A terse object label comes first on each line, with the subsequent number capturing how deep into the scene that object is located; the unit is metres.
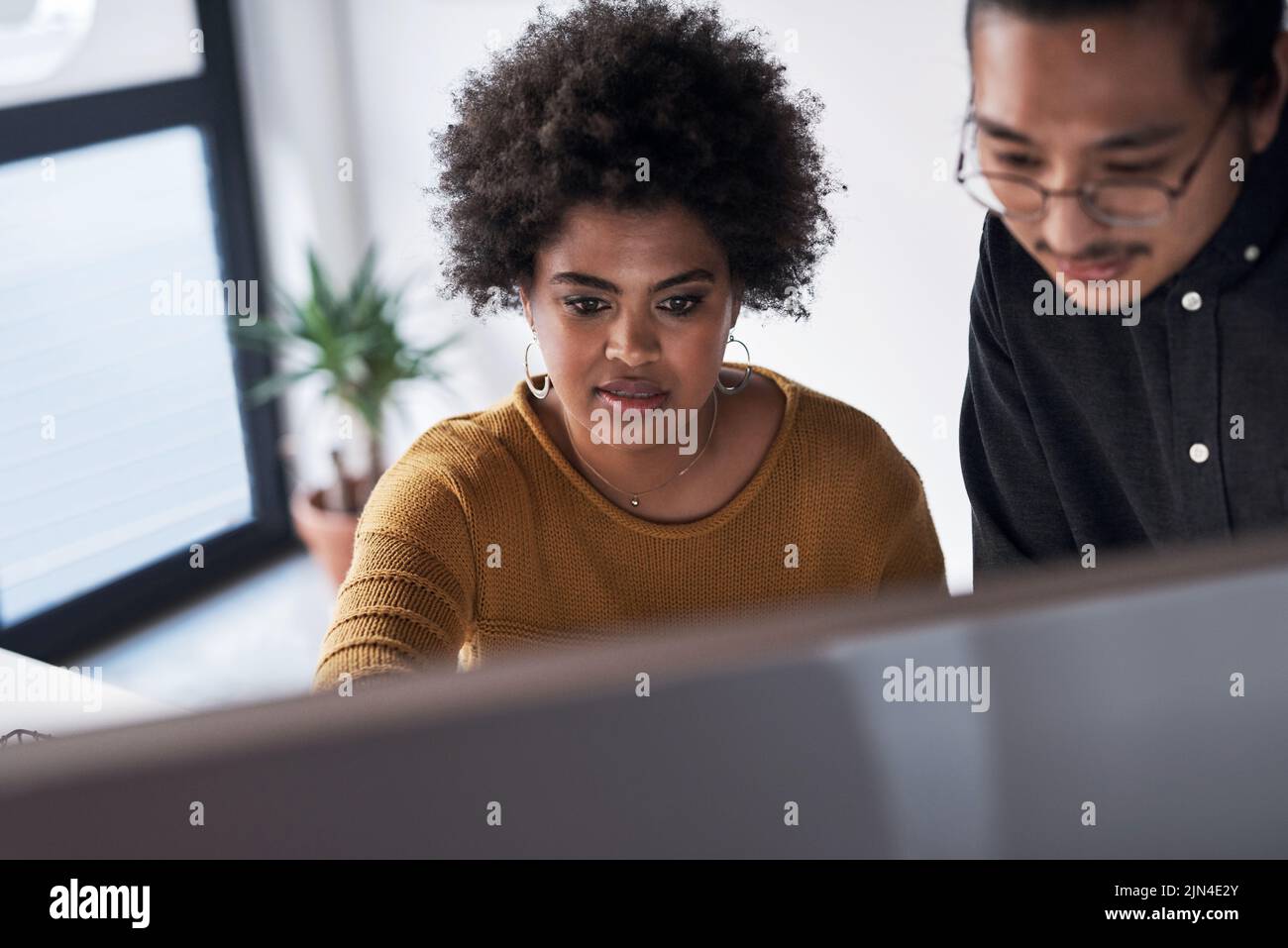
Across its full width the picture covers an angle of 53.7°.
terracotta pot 2.66
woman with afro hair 0.78
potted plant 2.70
